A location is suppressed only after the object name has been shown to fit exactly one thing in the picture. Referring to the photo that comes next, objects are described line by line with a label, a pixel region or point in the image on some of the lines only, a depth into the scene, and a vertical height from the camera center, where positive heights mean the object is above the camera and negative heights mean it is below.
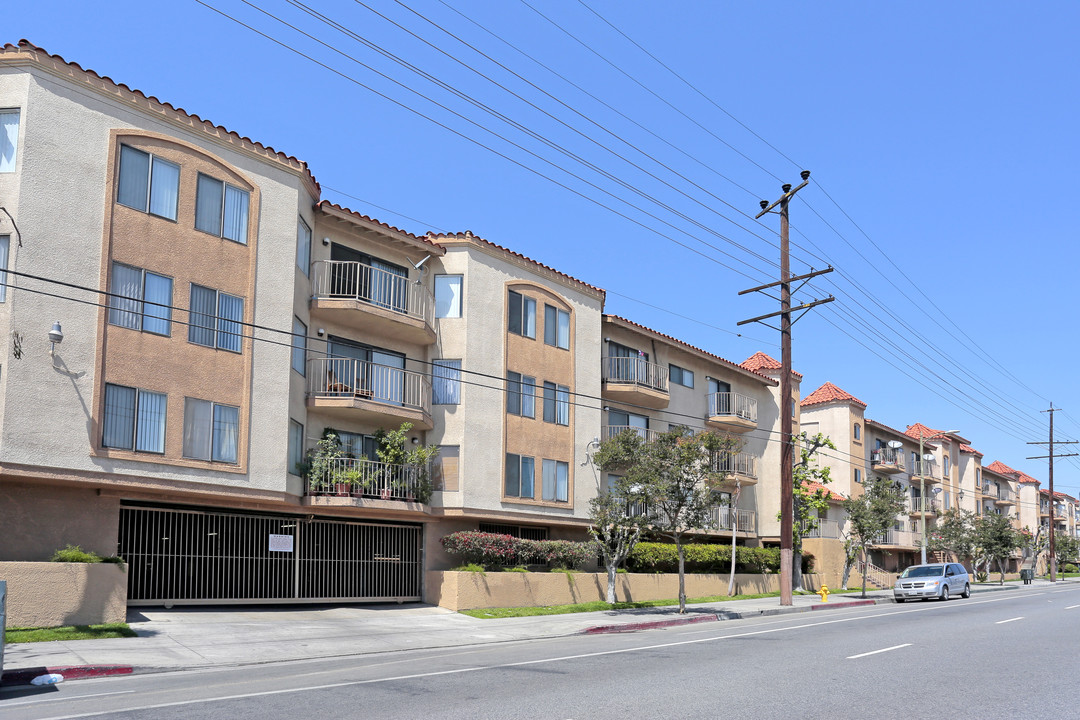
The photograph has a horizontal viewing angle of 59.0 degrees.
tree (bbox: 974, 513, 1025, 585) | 60.34 -3.10
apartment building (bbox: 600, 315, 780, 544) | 35.38 +3.41
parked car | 37.41 -3.75
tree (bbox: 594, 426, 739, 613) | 26.61 +0.26
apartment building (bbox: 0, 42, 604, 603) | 18.84 +2.69
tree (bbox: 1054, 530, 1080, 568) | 94.81 -5.79
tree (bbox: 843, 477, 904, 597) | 38.88 -1.00
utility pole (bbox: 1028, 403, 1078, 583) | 70.96 +1.06
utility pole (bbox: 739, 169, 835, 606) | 30.67 +2.96
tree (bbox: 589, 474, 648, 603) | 27.50 -1.09
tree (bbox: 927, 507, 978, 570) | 59.62 -2.96
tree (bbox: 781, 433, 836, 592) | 41.97 -0.78
